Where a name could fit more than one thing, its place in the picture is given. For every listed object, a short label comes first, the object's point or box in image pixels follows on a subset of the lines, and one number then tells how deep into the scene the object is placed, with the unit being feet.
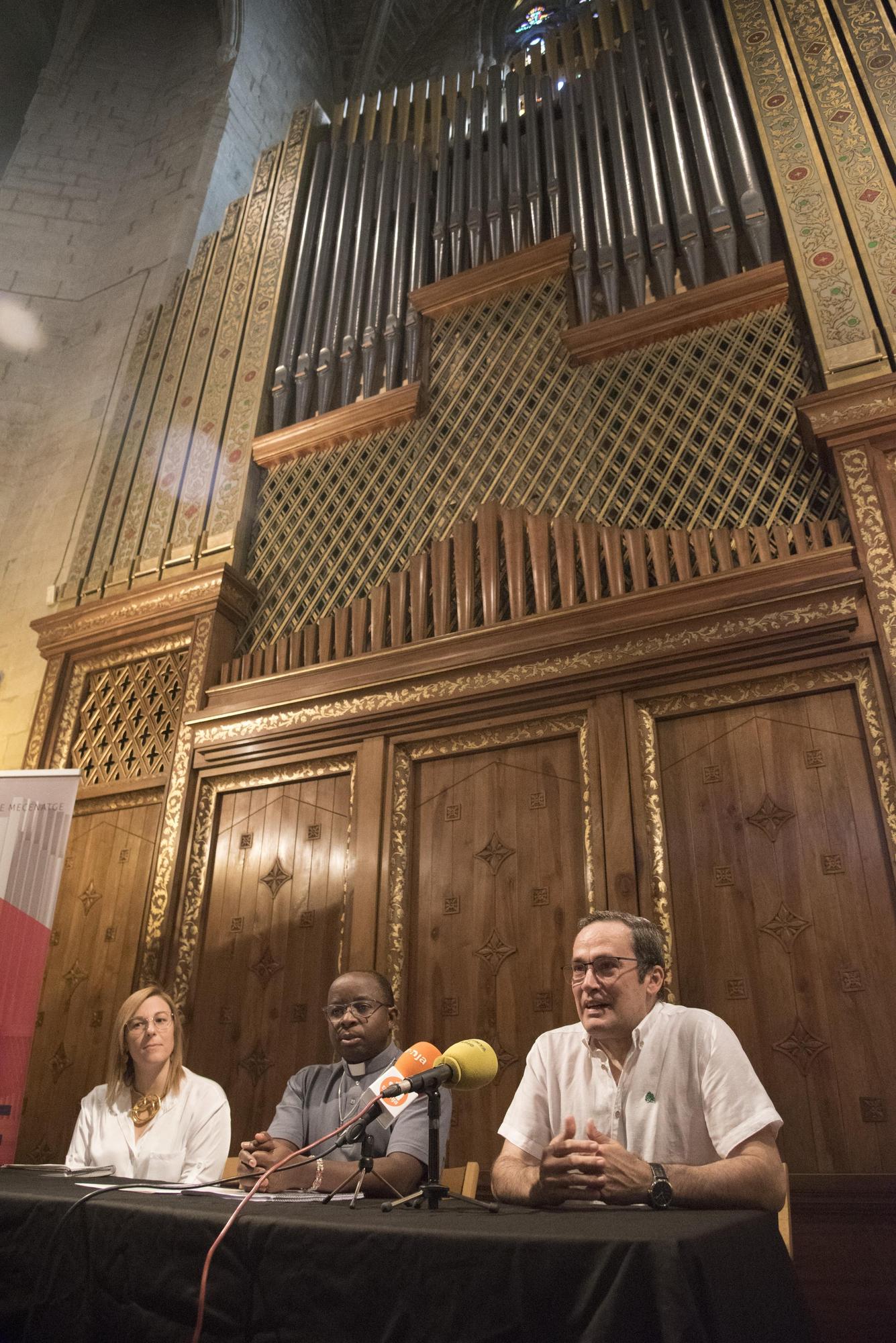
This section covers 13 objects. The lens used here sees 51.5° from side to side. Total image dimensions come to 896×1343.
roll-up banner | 13.15
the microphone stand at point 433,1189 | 5.46
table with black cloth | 3.82
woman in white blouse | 9.66
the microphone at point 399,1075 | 5.71
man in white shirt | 5.65
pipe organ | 12.25
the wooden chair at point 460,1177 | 8.84
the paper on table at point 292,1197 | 5.78
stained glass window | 32.70
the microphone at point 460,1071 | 5.56
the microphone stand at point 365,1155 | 5.54
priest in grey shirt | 8.11
